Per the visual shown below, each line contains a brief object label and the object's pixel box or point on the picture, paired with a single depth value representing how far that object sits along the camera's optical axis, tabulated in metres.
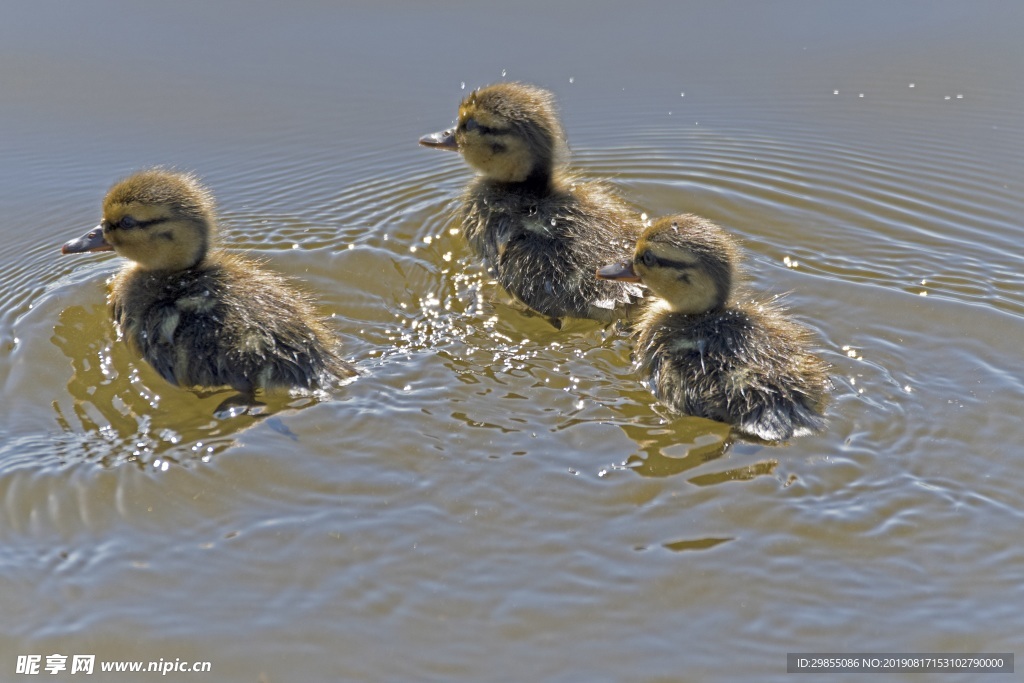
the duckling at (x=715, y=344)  8.84
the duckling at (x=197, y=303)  9.27
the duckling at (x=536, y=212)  10.53
